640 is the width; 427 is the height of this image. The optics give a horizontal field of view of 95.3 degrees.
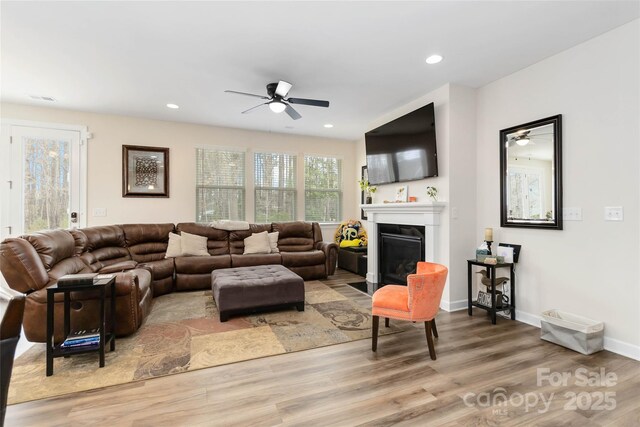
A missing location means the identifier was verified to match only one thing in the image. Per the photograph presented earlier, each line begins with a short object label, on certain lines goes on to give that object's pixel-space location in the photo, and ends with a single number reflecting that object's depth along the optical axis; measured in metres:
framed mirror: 2.94
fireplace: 3.73
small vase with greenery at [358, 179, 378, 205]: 5.18
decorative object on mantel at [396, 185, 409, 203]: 4.35
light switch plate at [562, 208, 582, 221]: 2.77
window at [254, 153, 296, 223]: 5.84
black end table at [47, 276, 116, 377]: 2.18
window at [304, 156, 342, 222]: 6.24
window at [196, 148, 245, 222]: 5.46
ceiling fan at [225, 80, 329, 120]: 3.31
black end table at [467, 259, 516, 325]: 3.15
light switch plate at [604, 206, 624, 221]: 2.50
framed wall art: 4.95
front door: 4.25
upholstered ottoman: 3.21
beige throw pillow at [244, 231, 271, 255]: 5.10
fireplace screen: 4.13
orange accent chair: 2.39
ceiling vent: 4.05
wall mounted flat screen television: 3.77
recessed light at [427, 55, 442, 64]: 2.97
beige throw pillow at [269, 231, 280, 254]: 5.27
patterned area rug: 2.13
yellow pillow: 5.89
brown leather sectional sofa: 2.51
